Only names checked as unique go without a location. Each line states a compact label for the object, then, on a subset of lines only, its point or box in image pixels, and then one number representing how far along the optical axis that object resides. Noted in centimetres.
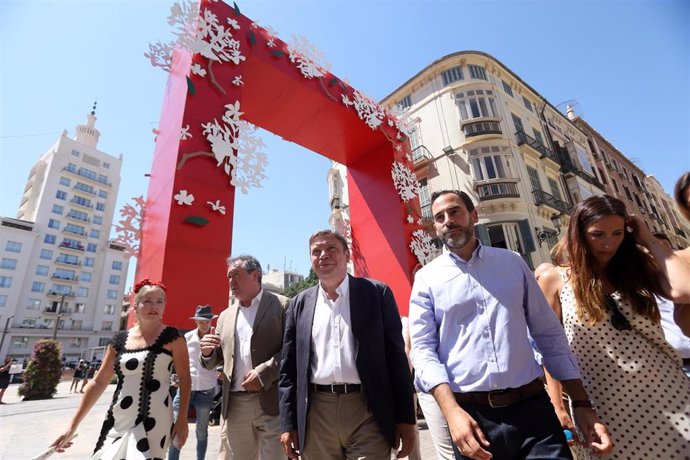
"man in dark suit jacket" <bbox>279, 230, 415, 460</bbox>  185
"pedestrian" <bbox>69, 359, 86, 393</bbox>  1673
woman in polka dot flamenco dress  218
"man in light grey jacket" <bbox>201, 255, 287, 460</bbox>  247
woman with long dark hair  152
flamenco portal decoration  468
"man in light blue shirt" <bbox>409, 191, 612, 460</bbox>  140
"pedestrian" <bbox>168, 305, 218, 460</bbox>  369
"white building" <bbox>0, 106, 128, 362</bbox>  4022
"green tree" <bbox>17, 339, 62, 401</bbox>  1195
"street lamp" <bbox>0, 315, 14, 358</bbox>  3559
